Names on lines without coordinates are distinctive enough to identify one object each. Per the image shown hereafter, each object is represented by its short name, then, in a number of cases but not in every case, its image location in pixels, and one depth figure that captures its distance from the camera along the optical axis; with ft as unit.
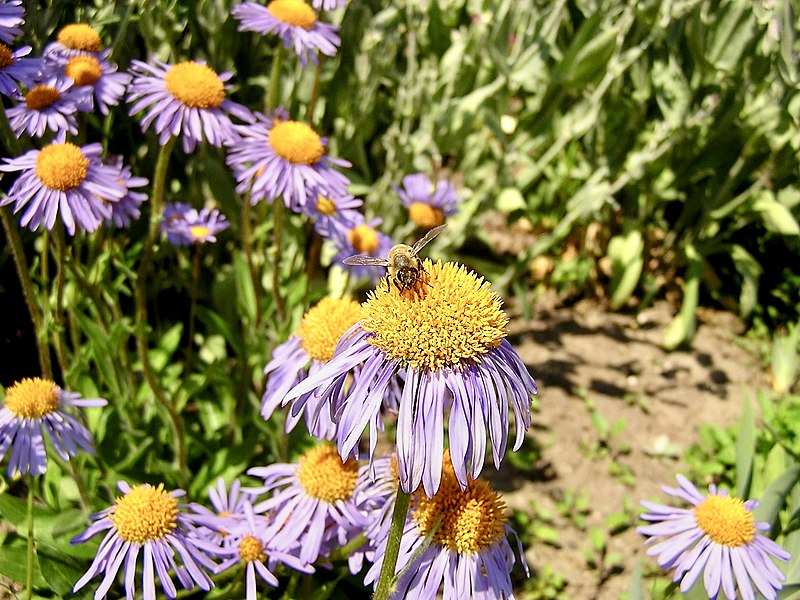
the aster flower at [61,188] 0.67
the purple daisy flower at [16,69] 0.66
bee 0.49
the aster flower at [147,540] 0.58
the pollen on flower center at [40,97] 0.73
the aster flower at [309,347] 0.66
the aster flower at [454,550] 0.53
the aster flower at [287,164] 0.77
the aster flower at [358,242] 0.90
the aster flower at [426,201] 1.11
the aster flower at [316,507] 0.63
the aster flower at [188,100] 0.74
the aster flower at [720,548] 0.67
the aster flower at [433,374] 0.44
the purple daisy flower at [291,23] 0.86
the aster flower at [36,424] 0.64
